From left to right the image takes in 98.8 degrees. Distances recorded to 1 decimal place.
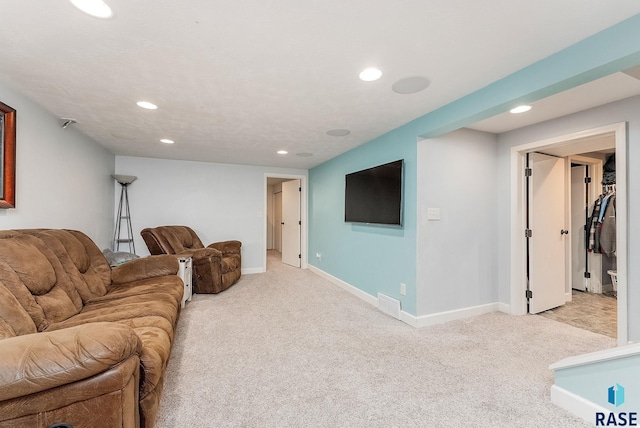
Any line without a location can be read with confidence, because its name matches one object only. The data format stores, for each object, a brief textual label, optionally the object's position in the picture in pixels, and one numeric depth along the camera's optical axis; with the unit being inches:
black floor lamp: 169.5
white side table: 128.9
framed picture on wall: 75.8
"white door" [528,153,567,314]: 121.4
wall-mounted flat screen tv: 117.4
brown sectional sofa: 37.3
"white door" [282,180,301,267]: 225.8
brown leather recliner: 147.8
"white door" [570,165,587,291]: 157.0
